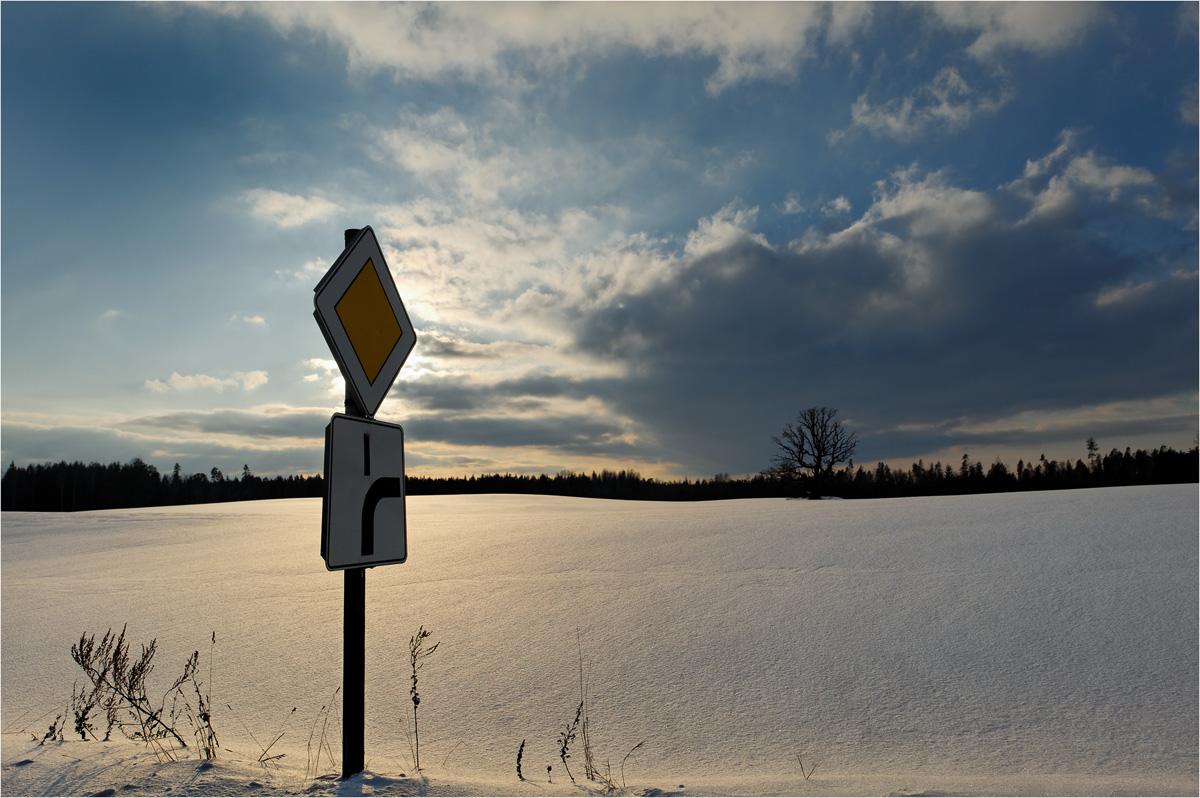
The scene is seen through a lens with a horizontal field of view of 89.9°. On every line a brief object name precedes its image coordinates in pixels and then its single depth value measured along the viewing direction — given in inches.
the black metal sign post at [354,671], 113.4
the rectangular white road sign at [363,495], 104.9
